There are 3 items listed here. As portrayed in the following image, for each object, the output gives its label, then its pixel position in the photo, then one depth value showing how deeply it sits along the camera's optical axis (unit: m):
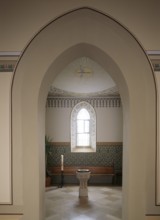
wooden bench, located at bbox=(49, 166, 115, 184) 12.05
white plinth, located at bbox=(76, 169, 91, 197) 10.12
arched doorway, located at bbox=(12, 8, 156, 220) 4.28
